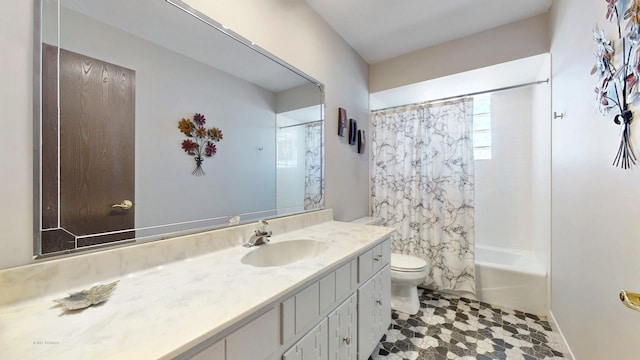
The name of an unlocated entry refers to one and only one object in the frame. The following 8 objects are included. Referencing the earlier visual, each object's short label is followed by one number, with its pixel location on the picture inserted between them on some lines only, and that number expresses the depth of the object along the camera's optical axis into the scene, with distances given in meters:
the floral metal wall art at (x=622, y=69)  0.80
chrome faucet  1.25
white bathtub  1.94
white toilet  1.91
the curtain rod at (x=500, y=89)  2.04
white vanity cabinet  0.68
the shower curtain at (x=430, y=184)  2.26
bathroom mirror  0.74
